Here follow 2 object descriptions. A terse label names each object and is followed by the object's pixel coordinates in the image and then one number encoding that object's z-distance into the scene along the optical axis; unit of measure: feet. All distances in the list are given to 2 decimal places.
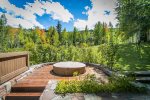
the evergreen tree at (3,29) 42.63
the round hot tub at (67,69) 11.07
